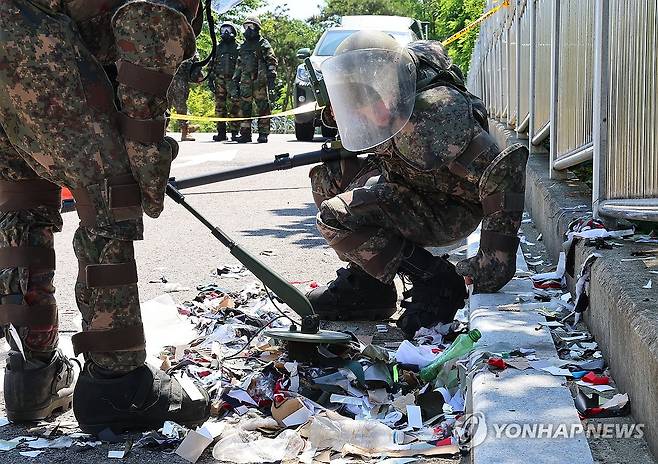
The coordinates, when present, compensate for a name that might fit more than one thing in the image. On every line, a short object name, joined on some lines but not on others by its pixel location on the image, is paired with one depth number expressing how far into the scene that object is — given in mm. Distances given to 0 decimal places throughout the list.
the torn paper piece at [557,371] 2965
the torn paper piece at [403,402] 3227
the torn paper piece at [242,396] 3410
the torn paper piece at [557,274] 4293
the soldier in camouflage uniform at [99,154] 3008
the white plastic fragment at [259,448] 2898
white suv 15555
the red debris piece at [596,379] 2930
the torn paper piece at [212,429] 3111
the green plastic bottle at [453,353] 3334
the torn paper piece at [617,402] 2697
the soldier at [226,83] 19484
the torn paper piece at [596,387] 2873
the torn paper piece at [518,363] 2952
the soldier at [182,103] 16266
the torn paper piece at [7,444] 3041
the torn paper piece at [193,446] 2953
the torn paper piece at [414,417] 3053
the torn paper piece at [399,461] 2769
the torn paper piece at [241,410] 3339
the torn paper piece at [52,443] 3066
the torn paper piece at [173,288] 5117
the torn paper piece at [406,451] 2779
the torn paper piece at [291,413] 3158
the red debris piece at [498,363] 2955
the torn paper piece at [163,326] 4062
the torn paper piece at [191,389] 3213
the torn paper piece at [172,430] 3109
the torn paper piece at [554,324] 3588
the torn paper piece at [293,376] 3471
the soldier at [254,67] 19109
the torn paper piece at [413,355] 3607
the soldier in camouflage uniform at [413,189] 3891
